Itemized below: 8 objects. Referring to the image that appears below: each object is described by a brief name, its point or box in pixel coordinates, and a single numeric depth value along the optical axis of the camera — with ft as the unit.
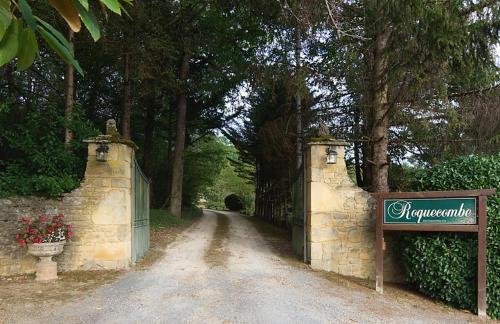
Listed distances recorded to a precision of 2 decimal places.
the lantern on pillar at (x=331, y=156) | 24.94
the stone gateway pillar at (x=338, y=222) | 24.75
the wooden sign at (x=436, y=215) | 19.42
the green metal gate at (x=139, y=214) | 25.16
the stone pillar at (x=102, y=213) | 23.12
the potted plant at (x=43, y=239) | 20.75
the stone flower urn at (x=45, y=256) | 20.68
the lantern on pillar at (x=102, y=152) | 23.29
